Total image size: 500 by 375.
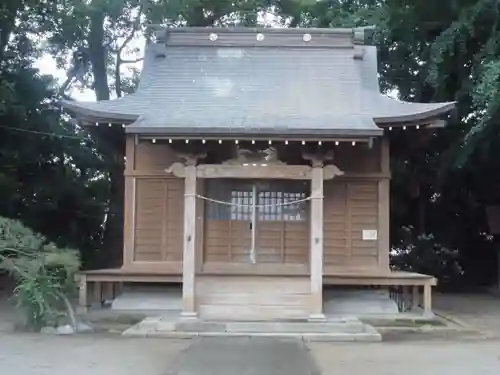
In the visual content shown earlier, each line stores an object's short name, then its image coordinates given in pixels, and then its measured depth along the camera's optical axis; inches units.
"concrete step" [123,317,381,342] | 379.6
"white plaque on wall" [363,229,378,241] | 484.7
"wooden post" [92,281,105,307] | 502.1
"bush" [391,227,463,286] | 847.1
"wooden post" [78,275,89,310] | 473.4
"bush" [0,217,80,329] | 391.5
